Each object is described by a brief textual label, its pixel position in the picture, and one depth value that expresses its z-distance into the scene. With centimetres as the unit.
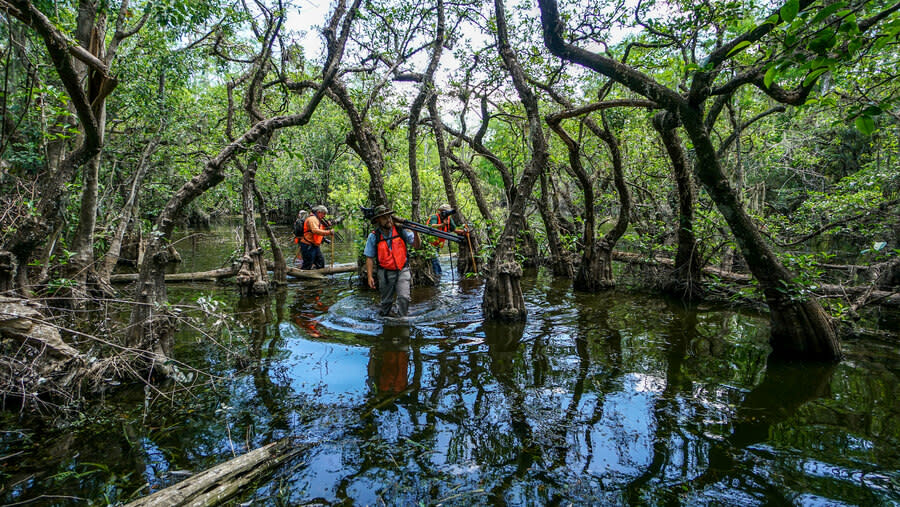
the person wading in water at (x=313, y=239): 1192
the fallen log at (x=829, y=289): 639
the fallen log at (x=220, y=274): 1091
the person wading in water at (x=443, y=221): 1184
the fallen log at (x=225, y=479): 263
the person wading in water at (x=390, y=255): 765
